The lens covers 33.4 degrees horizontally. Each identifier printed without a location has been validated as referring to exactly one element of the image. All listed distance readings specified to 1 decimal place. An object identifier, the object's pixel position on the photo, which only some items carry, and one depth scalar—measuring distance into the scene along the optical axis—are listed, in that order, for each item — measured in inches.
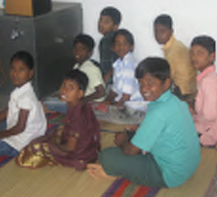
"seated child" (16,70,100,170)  74.0
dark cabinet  107.2
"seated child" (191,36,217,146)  85.5
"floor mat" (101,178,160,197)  71.5
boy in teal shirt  65.2
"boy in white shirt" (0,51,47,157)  79.1
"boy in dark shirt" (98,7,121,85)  114.2
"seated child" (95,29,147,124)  102.0
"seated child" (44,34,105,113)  103.7
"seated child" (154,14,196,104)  103.5
